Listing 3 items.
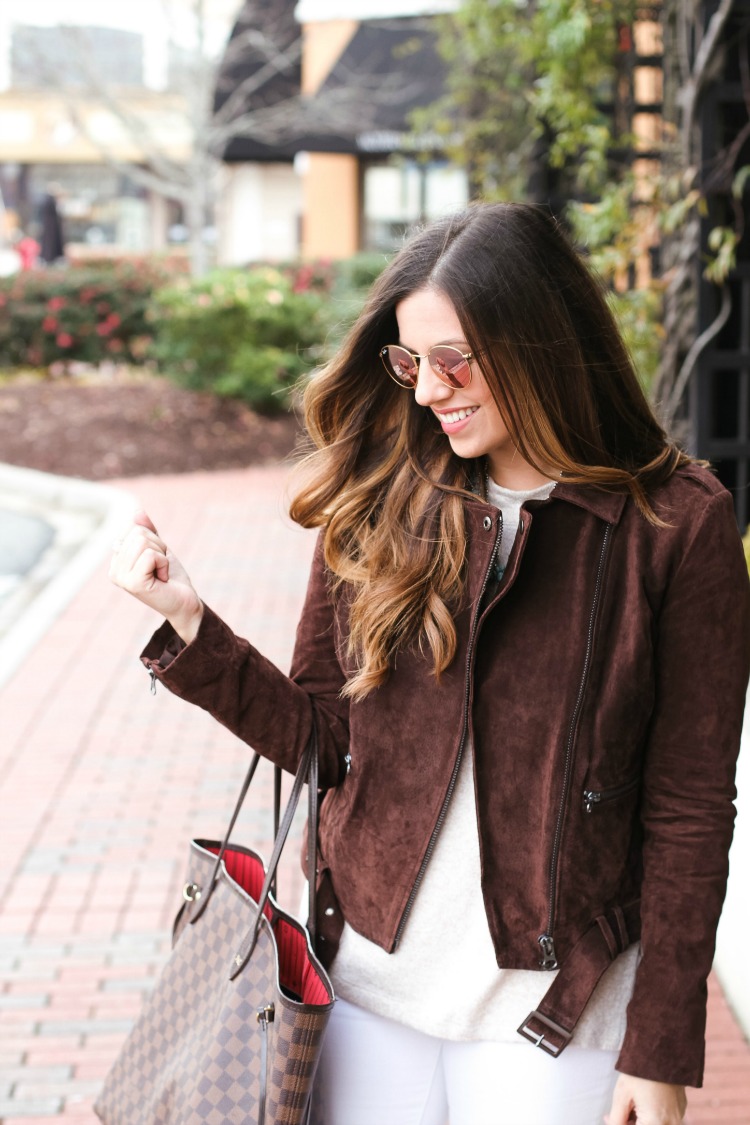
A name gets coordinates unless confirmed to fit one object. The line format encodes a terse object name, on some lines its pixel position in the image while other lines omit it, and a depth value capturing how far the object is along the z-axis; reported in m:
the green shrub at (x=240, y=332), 13.73
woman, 1.67
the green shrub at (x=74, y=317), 16.66
